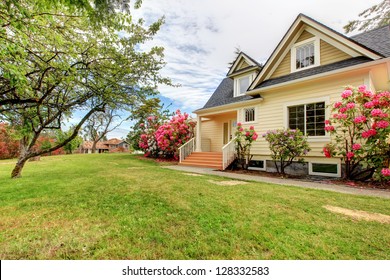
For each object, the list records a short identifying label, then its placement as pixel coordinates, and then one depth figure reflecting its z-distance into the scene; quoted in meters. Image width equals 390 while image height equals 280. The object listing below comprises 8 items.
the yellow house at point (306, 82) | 7.30
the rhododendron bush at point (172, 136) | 14.10
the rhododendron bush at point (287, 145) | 7.56
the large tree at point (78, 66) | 3.87
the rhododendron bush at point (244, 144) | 9.26
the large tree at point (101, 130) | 32.33
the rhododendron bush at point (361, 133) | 5.85
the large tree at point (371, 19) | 11.40
